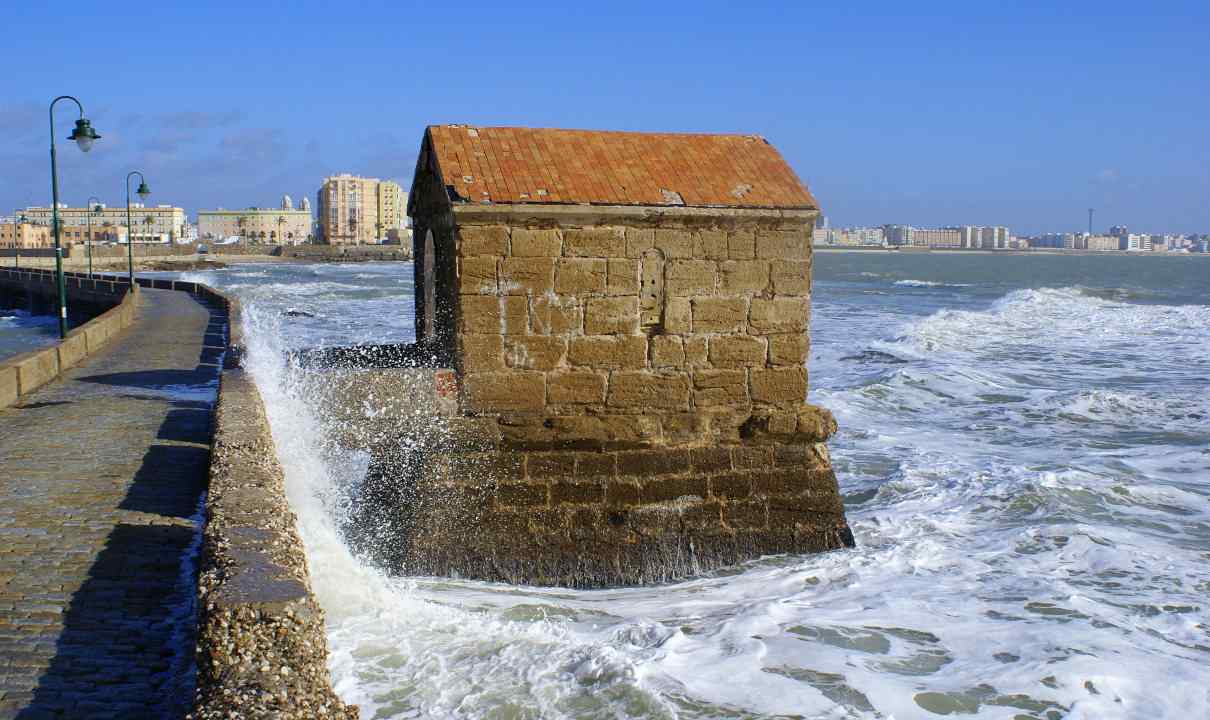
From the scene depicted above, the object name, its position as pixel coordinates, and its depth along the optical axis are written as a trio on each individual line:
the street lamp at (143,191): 37.91
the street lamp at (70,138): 19.88
